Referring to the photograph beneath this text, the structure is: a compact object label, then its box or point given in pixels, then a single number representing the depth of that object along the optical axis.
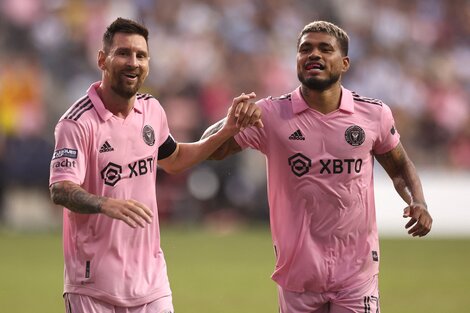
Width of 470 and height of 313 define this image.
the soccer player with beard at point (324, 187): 14.64
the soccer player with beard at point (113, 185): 13.89
